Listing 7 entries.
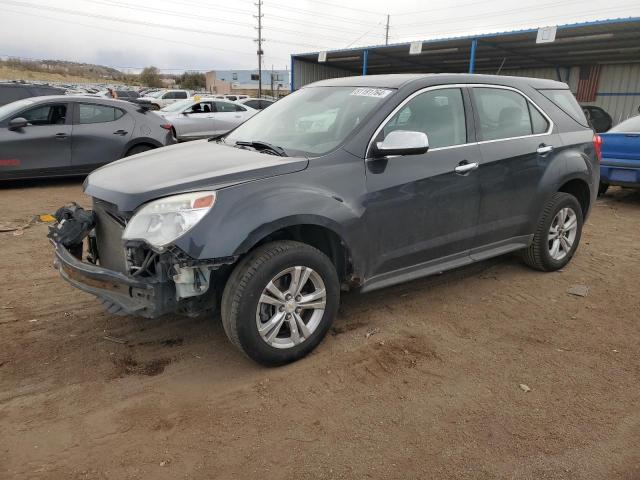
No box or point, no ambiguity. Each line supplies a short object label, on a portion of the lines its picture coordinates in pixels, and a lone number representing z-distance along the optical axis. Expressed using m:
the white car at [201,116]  13.23
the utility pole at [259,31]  54.76
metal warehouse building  16.34
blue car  7.91
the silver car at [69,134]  8.11
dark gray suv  2.91
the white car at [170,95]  27.87
